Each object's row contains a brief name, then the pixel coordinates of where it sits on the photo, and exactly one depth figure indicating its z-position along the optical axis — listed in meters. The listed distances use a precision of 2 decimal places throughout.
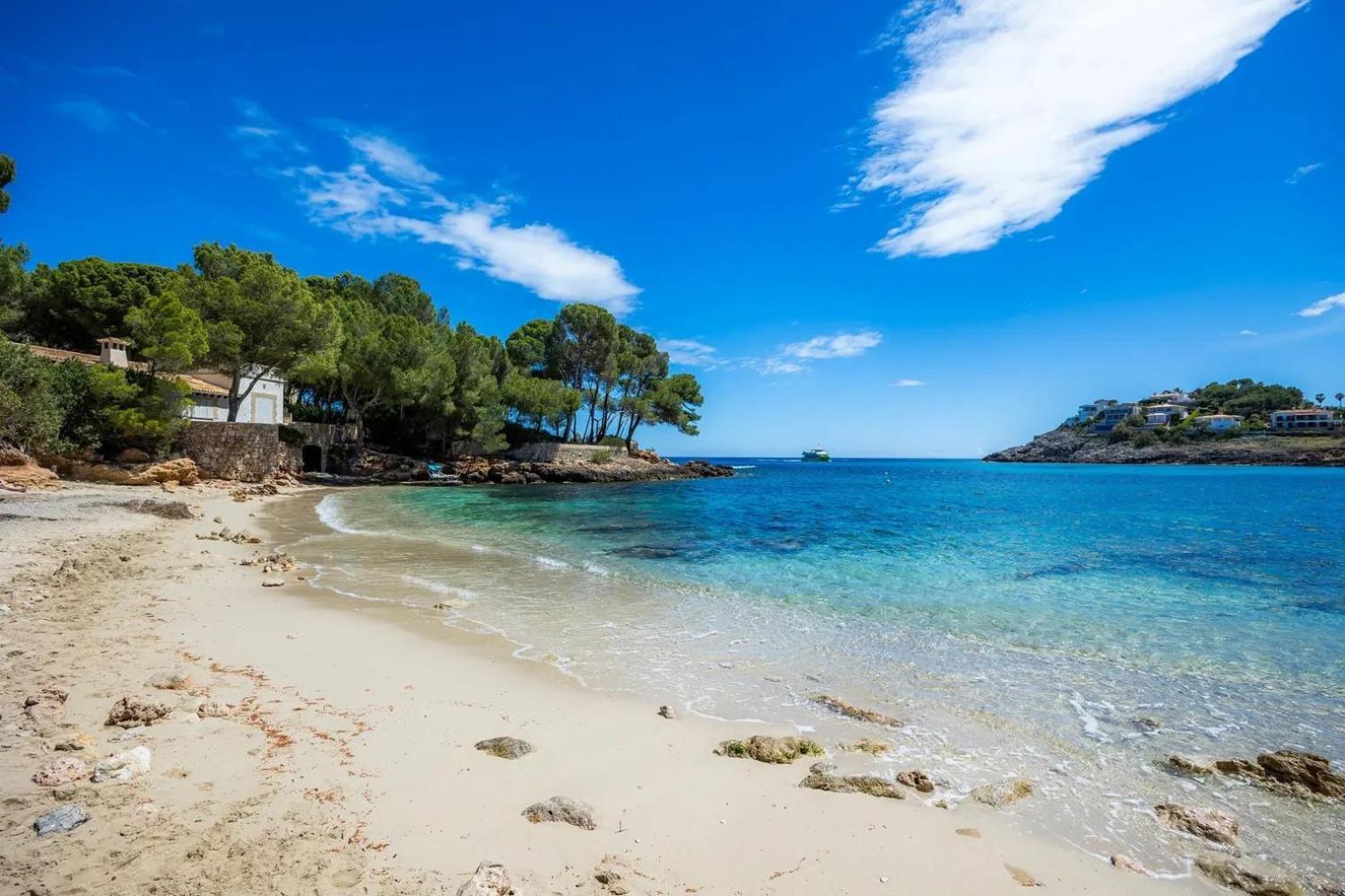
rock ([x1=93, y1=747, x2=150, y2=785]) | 3.59
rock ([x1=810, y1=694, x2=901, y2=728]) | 5.66
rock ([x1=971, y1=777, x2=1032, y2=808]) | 4.29
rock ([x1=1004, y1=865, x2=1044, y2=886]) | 3.39
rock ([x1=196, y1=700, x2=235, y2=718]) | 4.73
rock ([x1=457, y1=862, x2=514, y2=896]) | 2.78
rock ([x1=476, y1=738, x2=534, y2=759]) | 4.55
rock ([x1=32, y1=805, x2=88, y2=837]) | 3.04
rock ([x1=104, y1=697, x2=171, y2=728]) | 4.37
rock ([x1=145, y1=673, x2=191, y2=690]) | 5.20
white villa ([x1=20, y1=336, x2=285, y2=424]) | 28.64
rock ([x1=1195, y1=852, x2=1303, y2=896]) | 3.45
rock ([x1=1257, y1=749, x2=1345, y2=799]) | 4.50
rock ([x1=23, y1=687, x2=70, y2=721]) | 4.32
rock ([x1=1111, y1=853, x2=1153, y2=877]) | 3.60
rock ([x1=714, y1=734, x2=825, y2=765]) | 4.74
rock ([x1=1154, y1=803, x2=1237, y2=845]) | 3.96
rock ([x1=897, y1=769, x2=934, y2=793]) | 4.38
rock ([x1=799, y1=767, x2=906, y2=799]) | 4.26
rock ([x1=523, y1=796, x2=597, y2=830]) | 3.62
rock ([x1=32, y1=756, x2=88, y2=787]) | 3.49
